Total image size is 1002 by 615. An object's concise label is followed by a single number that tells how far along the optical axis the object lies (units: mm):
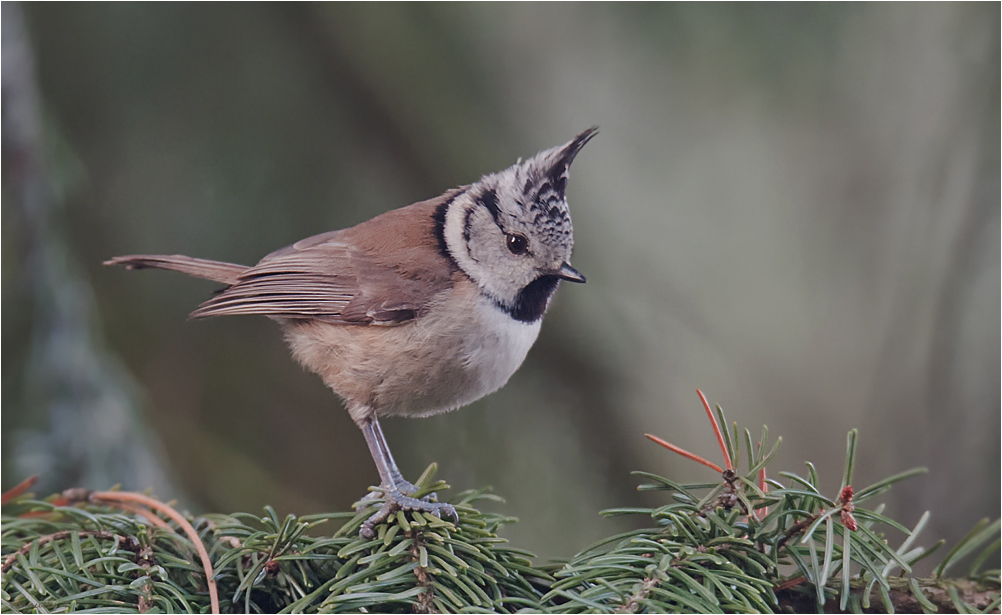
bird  3643
